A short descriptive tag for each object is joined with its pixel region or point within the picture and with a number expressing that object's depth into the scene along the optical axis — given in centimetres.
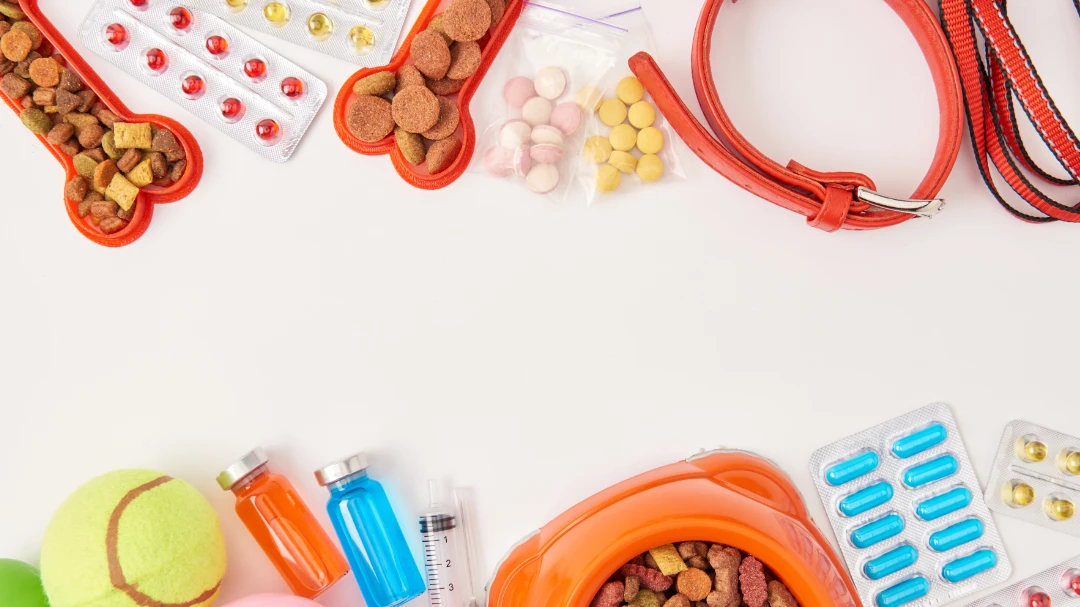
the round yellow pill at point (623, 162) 59
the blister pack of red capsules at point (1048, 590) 60
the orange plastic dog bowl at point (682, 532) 54
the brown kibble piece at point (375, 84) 59
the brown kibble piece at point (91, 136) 59
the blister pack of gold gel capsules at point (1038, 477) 60
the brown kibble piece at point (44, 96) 59
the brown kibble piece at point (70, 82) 59
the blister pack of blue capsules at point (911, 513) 59
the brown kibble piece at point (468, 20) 58
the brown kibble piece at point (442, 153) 59
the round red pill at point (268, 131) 60
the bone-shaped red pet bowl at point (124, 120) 59
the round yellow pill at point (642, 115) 59
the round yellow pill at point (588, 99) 60
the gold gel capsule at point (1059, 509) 60
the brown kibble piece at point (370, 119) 59
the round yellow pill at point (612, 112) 60
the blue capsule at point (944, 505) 59
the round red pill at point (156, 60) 60
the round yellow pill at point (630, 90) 60
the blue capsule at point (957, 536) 59
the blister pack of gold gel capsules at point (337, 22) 60
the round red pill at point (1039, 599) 59
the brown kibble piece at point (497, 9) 59
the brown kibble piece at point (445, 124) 59
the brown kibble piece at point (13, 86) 59
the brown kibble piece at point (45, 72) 59
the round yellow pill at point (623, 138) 59
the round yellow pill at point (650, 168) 59
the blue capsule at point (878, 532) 59
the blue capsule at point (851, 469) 59
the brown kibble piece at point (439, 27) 59
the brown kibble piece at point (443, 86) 59
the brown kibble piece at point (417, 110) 58
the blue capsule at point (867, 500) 59
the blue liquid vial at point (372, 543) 58
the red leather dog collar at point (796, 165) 58
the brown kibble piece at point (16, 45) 59
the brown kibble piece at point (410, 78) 59
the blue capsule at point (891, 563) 59
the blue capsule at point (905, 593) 59
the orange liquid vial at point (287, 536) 58
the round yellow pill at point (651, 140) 60
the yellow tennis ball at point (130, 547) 54
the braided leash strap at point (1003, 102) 59
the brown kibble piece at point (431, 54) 59
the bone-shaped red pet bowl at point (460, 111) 60
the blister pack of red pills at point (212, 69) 60
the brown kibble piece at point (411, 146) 59
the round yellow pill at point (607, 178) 59
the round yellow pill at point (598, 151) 59
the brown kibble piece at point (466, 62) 59
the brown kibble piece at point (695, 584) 54
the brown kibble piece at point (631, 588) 54
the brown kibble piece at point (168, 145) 59
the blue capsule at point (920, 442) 59
